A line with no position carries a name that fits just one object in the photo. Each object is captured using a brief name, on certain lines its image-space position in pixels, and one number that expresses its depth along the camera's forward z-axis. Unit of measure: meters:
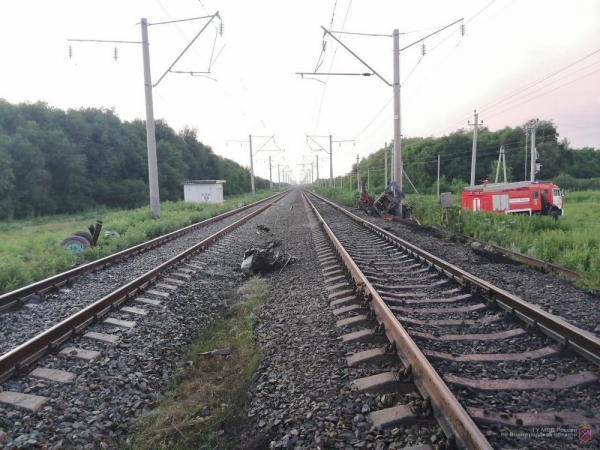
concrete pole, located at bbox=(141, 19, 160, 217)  16.45
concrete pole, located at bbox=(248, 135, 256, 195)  48.05
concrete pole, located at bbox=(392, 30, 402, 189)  16.38
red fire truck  19.48
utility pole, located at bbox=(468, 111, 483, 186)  32.84
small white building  31.73
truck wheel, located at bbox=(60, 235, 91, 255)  10.32
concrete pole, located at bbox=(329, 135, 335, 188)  49.34
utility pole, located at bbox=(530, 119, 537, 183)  26.27
